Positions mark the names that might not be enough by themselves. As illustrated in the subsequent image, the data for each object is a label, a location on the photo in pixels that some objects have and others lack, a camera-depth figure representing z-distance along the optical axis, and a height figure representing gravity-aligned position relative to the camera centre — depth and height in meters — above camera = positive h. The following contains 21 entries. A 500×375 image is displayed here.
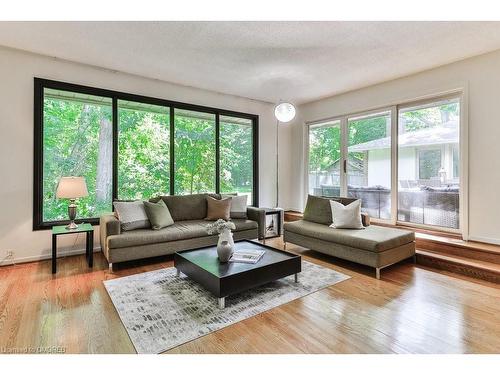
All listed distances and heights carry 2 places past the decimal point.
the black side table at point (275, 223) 4.89 -0.71
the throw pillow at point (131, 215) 3.41 -0.37
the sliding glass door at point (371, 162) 4.52 +0.45
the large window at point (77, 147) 3.59 +0.56
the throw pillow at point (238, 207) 4.37 -0.34
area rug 1.90 -1.03
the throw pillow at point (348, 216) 3.62 -0.40
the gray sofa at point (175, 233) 3.13 -0.61
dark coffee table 2.24 -0.76
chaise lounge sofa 3.00 -0.66
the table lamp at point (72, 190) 3.20 -0.04
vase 2.57 -0.58
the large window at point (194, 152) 4.63 +0.63
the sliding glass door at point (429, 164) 3.76 +0.35
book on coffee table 2.60 -0.70
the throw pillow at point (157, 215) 3.56 -0.39
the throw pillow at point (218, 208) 4.16 -0.34
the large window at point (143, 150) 4.11 +0.59
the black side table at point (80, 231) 3.04 -0.57
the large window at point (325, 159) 5.28 +0.57
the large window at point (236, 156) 5.16 +0.63
